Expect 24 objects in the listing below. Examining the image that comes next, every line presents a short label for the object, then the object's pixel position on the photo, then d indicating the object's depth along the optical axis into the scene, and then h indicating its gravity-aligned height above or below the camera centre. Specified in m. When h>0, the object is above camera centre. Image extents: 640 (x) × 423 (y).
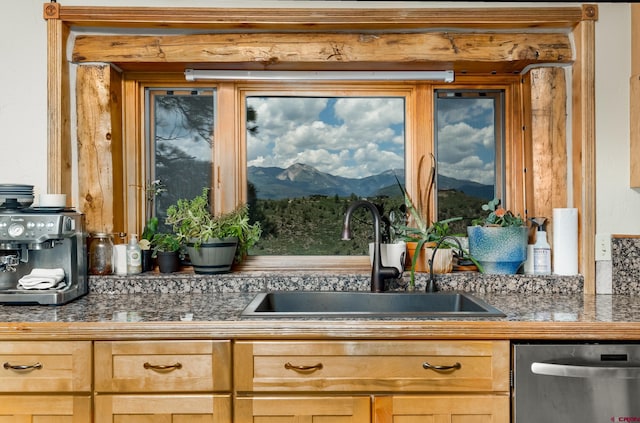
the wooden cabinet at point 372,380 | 1.80 -0.57
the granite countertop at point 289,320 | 1.80 -0.39
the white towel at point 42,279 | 2.12 -0.28
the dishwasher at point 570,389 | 1.76 -0.60
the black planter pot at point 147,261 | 2.56 -0.26
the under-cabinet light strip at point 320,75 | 2.51 +0.59
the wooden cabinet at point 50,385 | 1.80 -0.58
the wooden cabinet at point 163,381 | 1.80 -0.58
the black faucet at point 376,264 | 2.33 -0.26
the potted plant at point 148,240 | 2.56 -0.16
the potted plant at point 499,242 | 2.41 -0.17
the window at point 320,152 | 2.69 +0.26
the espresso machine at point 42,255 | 2.08 -0.20
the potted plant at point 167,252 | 2.51 -0.21
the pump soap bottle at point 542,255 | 2.45 -0.23
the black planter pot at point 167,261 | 2.51 -0.25
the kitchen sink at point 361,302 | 2.33 -0.42
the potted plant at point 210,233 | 2.43 -0.12
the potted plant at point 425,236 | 2.46 -0.15
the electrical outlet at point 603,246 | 2.38 -0.19
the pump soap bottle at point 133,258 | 2.48 -0.23
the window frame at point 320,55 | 2.38 +0.66
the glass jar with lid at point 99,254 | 2.44 -0.21
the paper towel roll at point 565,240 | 2.38 -0.16
